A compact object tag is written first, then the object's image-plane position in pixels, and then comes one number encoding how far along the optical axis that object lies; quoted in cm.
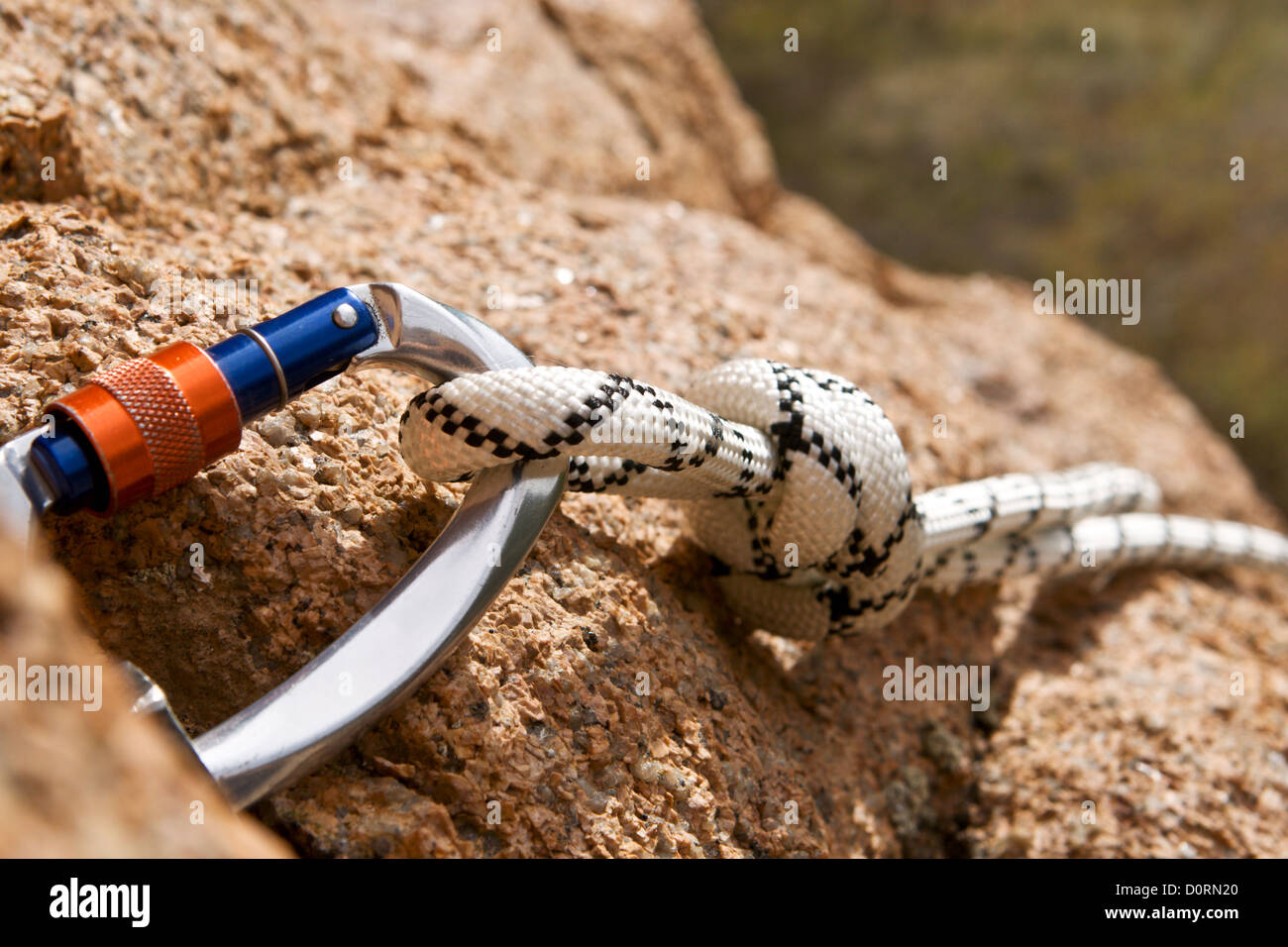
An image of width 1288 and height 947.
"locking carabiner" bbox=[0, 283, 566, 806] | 20
